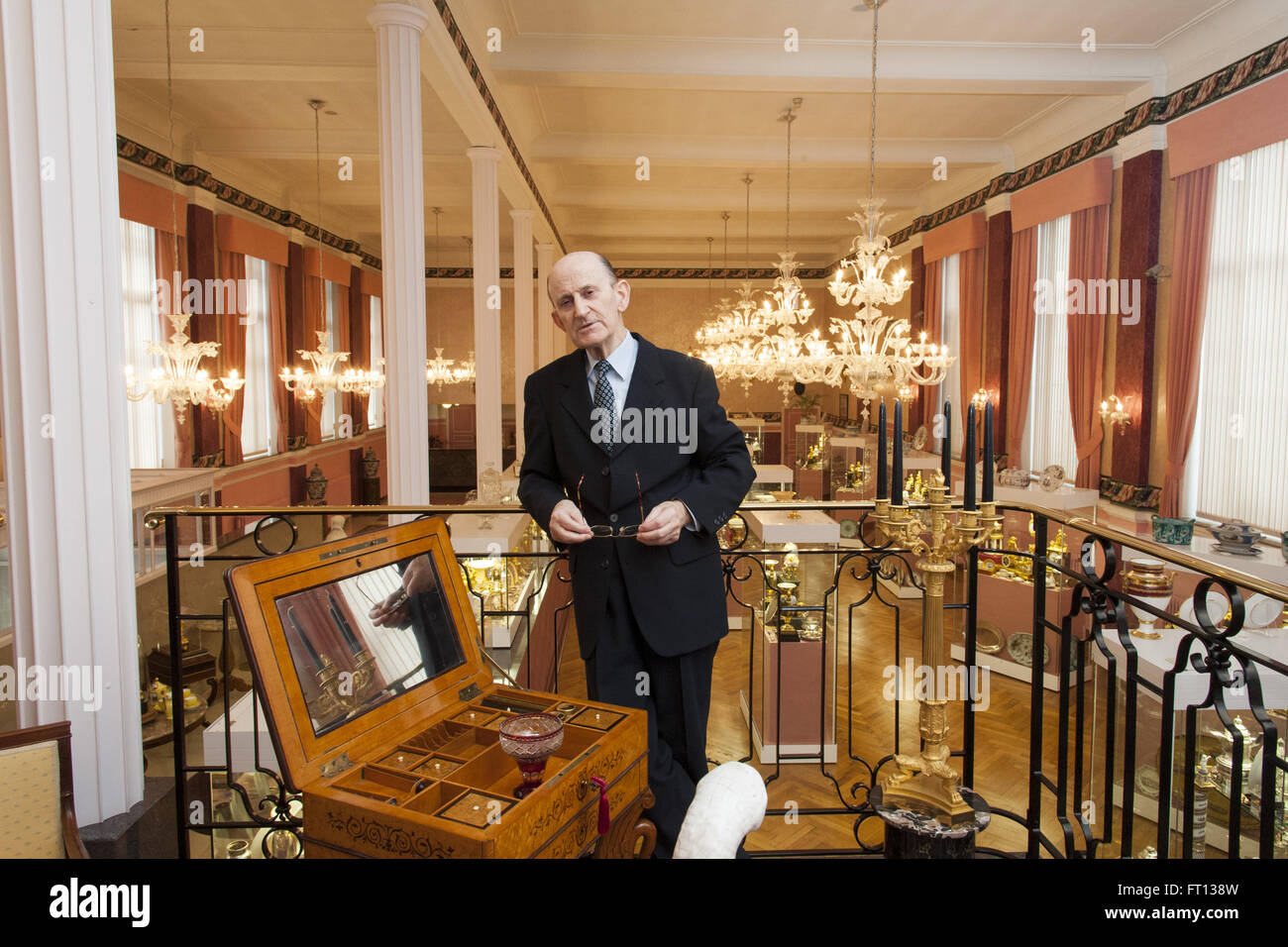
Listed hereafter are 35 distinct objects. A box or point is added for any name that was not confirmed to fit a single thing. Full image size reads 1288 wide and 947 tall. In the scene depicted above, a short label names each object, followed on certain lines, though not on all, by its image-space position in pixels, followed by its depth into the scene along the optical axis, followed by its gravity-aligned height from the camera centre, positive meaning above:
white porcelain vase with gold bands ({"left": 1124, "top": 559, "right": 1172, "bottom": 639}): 4.59 -0.98
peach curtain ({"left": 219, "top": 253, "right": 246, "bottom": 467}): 10.15 +0.89
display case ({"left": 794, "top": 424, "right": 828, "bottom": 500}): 14.12 -1.00
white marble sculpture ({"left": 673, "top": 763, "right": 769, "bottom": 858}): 1.02 -0.53
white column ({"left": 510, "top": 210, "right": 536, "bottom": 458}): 10.58 +1.77
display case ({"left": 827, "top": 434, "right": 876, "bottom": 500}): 11.52 -0.80
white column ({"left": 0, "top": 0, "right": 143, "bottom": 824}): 1.94 +0.12
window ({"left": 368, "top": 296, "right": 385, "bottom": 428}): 17.55 +0.47
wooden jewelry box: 1.29 -0.61
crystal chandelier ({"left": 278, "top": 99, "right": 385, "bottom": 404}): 10.05 +0.52
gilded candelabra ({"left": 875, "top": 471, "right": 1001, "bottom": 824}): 2.13 -0.65
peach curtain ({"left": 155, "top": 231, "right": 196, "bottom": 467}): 8.95 +1.66
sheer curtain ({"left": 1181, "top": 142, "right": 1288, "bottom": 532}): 5.98 +0.53
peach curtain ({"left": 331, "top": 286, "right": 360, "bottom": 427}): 15.33 +1.79
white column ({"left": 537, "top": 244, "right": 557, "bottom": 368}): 13.91 +1.73
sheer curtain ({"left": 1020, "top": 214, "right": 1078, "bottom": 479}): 8.92 +0.62
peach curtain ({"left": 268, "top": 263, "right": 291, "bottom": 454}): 11.95 +1.35
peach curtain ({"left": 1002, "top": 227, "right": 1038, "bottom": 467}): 9.44 +0.99
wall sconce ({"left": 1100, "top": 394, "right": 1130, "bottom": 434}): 7.55 +0.01
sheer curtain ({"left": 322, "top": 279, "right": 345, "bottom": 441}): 14.77 +1.62
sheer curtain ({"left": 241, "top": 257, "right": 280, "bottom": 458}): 11.49 +0.57
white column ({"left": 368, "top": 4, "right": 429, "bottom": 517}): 4.56 +1.04
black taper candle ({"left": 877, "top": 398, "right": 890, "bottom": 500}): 2.38 -0.18
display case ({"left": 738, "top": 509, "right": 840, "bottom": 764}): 5.48 -1.89
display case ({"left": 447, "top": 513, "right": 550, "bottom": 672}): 4.94 -1.13
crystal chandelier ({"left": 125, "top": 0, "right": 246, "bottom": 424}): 6.80 +0.36
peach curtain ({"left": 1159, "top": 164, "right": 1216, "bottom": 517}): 6.57 +0.83
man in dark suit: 1.91 -0.22
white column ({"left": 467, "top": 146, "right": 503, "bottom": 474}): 7.37 +1.30
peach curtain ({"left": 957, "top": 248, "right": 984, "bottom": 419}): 10.82 +1.36
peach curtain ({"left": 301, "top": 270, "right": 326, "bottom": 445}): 13.07 +1.57
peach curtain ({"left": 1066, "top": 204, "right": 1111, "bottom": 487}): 8.02 +0.70
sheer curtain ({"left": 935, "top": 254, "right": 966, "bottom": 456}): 11.93 +1.32
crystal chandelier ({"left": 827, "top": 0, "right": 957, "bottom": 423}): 6.05 +0.69
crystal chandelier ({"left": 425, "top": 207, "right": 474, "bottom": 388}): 13.98 +0.81
